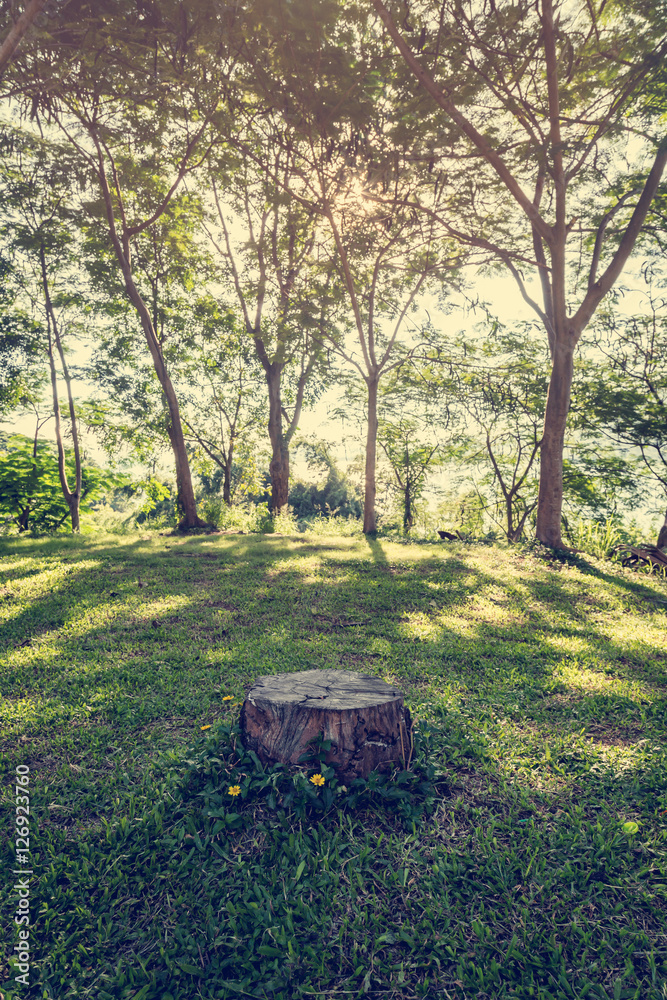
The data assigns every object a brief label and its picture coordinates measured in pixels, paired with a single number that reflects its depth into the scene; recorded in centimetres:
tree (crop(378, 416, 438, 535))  2203
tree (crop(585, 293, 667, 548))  1350
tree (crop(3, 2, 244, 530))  634
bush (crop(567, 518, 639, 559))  951
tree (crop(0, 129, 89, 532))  1159
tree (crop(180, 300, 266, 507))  1780
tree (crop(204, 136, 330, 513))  1264
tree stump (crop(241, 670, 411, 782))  248
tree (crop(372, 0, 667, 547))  727
